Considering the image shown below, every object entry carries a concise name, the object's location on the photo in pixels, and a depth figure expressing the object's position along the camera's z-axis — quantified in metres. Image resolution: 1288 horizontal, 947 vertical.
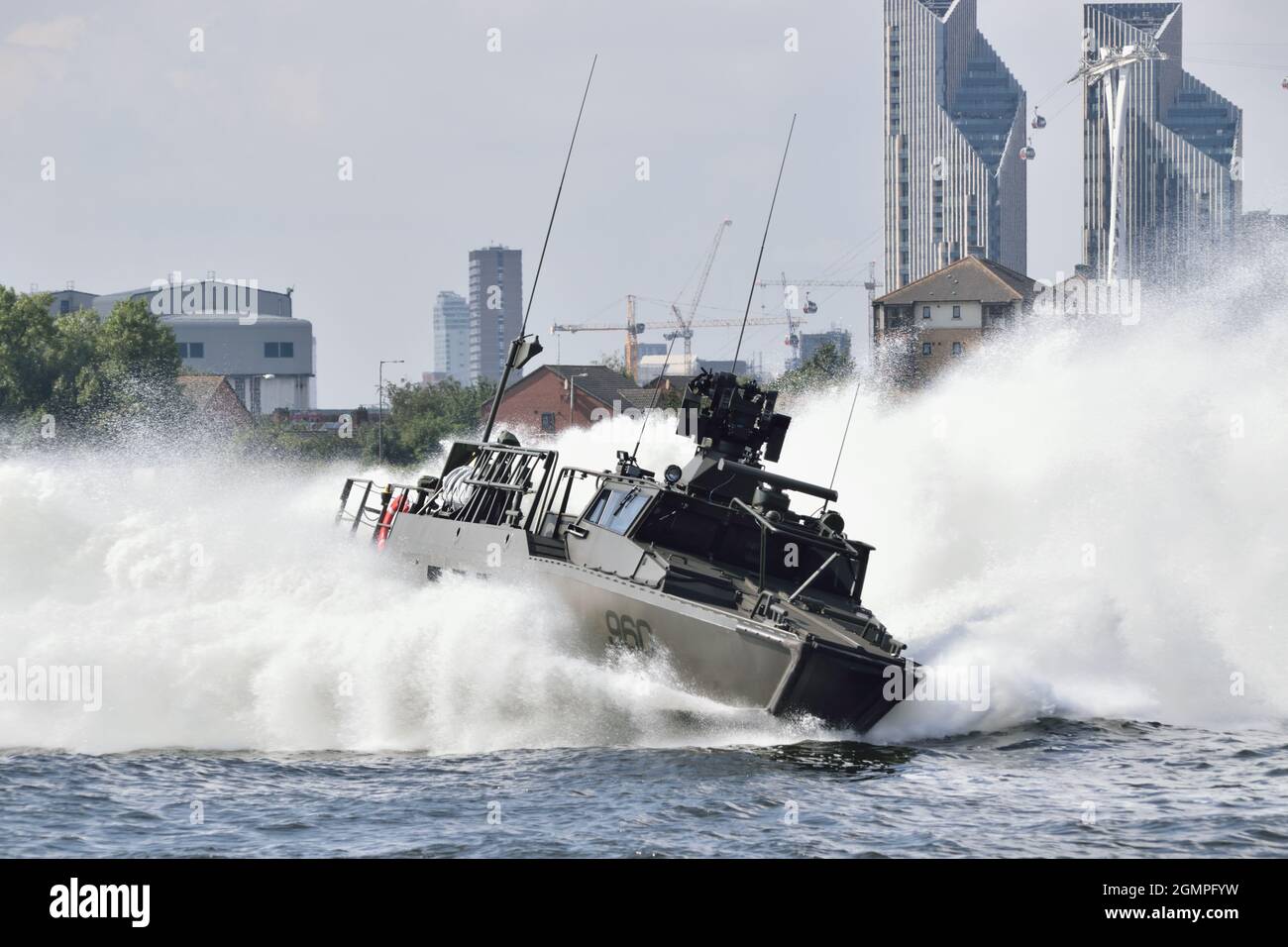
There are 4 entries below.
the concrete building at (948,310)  103.94
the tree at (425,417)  100.94
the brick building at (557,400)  104.12
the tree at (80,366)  81.00
